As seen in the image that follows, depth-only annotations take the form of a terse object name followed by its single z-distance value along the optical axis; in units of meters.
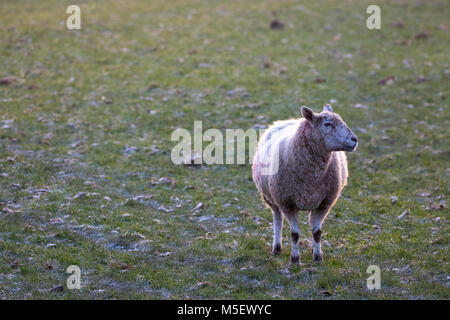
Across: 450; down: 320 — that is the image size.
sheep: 9.57
